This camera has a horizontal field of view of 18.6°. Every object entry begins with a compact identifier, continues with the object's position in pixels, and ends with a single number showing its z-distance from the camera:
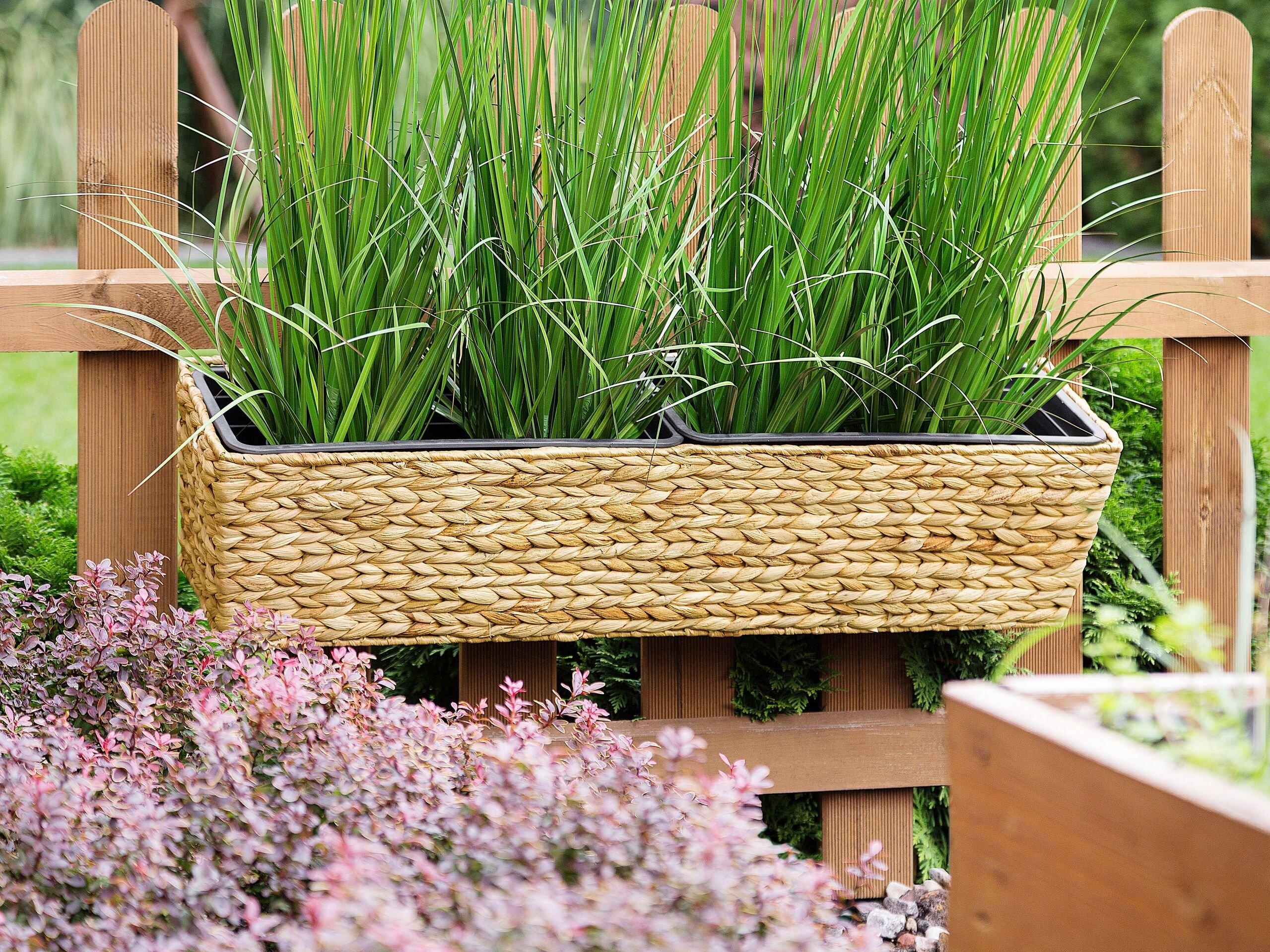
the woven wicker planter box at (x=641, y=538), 3.19
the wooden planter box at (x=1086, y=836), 2.52
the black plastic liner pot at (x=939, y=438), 3.25
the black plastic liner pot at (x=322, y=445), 3.19
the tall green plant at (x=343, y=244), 3.20
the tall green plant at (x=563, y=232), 3.23
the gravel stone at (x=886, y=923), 3.45
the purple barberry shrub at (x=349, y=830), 2.83
